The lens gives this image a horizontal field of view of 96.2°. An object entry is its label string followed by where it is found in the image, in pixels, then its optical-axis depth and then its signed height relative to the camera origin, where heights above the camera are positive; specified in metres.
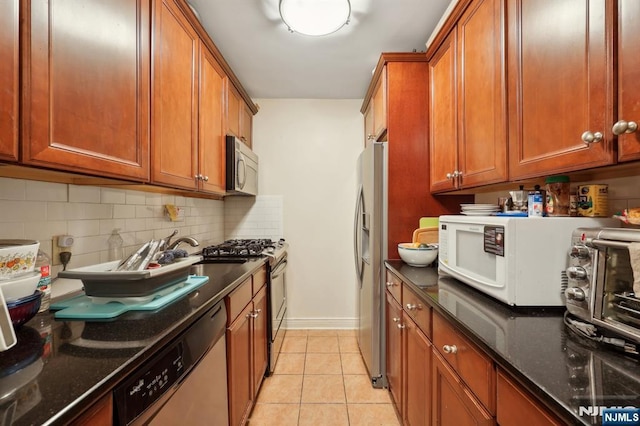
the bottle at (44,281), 0.99 -0.23
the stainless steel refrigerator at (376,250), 2.06 -0.27
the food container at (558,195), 1.14 +0.07
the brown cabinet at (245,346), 1.40 -0.76
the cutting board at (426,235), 1.98 -0.15
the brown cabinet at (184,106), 1.38 +0.62
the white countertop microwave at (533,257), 1.03 -0.16
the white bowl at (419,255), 1.85 -0.27
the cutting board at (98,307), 0.92 -0.32
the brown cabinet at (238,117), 2.38 +0.89
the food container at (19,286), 0.75 -0.19
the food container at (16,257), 0.79 -0.12
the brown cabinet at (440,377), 0.73 -0.57
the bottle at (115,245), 1.49 -0.16
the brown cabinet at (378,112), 2.16 +0.87
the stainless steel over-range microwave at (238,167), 2.28 +0.39
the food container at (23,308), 0.76 -0.26
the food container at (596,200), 1.05 +0.05
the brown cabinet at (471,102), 1.34 +0.61
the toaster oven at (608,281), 0.71 -0.19
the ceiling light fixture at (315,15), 1.66 +1.19
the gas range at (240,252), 2.13 -0.31
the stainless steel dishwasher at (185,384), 0.69 -0.50
